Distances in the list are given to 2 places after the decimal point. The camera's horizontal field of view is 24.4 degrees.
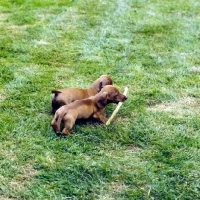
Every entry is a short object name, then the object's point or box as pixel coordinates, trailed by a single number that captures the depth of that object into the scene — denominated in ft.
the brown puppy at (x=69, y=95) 15.11
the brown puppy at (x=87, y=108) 13.98
